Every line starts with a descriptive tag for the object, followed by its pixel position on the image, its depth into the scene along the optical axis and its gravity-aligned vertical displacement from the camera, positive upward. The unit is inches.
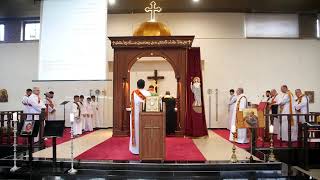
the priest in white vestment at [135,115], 313.7 -12.5
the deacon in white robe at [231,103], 561.1 -2.3
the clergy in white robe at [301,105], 433.1 -4.6
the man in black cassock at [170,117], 466.6 -21.4
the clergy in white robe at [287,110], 430.0 -11.2
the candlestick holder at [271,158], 283.1 -48.2
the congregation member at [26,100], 425.7 +1.9
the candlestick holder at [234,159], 278.5 -48.3
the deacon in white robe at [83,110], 537.2 -13.5
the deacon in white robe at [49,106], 521.0 -6.5
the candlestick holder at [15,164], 272.3 -52.1
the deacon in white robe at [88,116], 565.9 -24.1
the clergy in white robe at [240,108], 417.1 -9.3
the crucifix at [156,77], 607.5 +45.1
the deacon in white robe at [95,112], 596.1 -18.4
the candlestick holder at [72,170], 260.8 -53.9
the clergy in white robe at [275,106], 451.5 -6.1
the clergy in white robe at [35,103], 423.2 -1.3
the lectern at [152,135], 277.6 -27.8
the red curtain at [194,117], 446.0 -20.5
